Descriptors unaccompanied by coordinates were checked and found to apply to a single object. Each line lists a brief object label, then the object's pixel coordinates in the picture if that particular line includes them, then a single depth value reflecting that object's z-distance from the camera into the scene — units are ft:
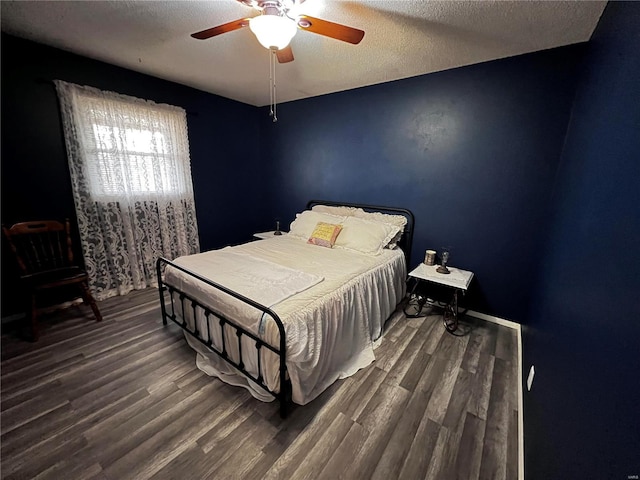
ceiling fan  4.42
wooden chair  7.15
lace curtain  8.41
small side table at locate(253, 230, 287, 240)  12.68
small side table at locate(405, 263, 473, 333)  7.69
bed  5.07
